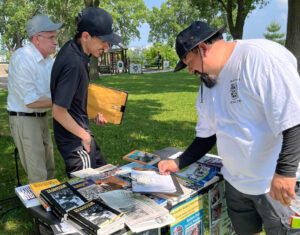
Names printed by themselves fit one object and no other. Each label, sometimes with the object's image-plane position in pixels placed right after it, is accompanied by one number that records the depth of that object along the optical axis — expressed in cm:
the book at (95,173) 229
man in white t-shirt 139
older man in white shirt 286
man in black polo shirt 212
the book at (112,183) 208
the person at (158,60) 3262
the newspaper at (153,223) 160
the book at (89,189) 194
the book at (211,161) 248
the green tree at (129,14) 5009
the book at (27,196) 194
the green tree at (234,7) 1650
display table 178
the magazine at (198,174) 224
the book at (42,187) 186
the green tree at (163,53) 3734
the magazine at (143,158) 268
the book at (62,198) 176
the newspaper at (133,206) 167
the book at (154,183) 195
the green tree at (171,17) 6575
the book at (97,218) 155
